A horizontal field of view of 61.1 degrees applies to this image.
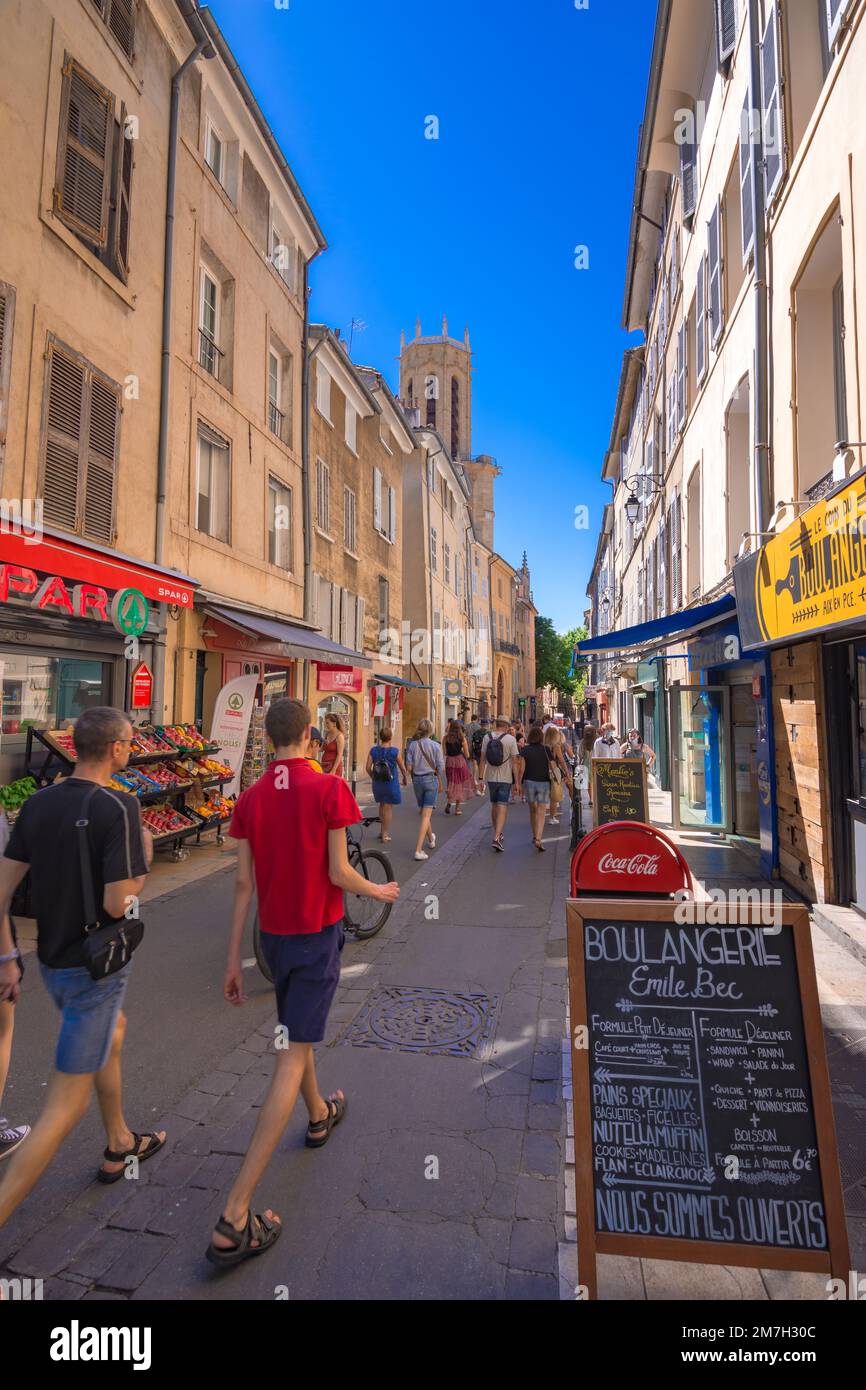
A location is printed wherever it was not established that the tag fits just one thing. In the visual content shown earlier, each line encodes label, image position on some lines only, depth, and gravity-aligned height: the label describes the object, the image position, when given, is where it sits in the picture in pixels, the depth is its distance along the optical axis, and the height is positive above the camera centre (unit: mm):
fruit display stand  8180 -545
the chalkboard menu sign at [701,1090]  2236 -1138
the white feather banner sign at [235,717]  10336 +239
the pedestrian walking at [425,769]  9234 -443
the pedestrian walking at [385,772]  9555 -491
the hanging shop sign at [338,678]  16938 +1309
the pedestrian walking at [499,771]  9992 -490
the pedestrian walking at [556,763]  10509 -408
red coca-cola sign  4539 -798
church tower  54375 +25229
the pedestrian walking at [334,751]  7574 -175
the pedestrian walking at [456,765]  12367 -520
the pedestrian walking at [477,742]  19969 -194
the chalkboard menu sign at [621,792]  8594 -664
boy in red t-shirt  2727 -564
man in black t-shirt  2590 -572
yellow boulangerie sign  4738 +1268
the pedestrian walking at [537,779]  9812 -588
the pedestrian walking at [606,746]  13328 -188
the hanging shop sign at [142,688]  9484 +592
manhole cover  4078 -1709
